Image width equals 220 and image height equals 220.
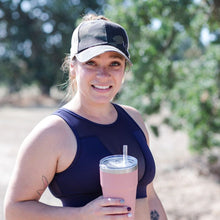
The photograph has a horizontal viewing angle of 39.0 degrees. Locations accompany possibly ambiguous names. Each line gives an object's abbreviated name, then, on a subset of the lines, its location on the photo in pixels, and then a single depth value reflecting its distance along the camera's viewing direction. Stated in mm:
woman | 1213
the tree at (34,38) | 17719
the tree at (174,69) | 3697
